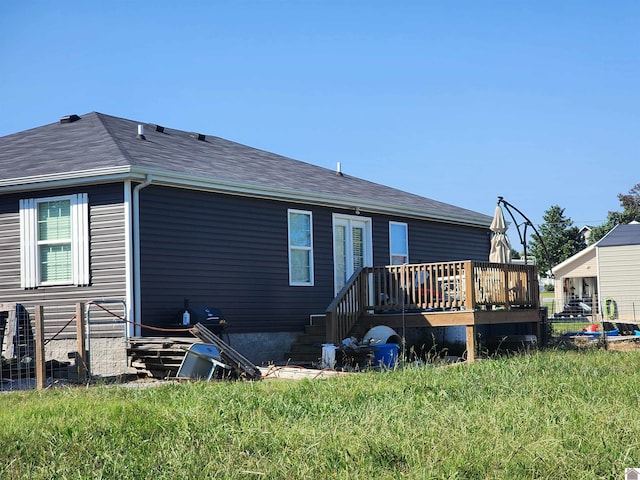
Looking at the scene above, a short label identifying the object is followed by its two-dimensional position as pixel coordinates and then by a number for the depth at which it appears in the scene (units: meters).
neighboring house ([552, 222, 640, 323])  36.34
